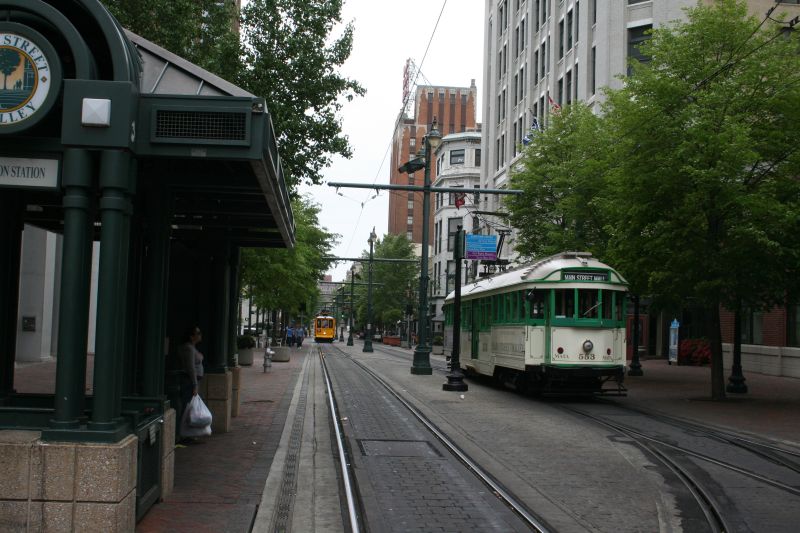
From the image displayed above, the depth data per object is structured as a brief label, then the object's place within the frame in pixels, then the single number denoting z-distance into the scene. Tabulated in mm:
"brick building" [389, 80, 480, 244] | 122188
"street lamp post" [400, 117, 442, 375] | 27447
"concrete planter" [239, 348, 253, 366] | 32062
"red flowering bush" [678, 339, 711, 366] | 38469
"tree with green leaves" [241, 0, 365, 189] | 19641
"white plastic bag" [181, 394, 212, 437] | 10391
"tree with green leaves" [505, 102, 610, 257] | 26922
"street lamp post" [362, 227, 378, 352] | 55000
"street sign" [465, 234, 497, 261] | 28438
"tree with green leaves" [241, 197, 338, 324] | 34250
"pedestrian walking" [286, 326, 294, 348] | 63312
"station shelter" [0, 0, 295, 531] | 5785
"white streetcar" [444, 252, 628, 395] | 18375
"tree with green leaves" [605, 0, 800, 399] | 17484
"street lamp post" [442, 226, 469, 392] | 21703
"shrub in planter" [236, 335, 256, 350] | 32031
